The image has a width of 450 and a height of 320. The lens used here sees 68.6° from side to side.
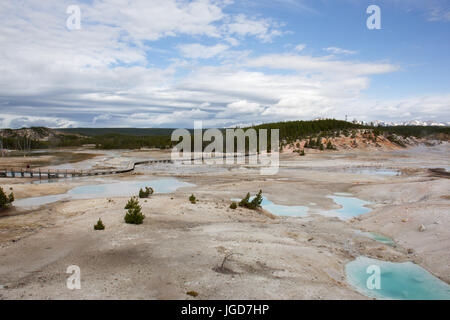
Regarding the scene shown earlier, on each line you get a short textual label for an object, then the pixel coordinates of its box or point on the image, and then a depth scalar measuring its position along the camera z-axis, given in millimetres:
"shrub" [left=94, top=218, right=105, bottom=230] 16938
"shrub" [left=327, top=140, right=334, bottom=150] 98125
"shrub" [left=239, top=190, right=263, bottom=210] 24812
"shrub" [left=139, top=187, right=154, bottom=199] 28514
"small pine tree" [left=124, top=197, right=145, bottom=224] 18250
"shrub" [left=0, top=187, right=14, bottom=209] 25145
